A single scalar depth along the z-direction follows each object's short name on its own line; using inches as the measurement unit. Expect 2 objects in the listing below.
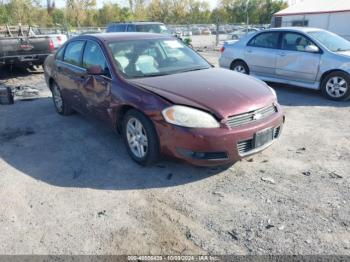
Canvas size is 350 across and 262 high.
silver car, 281.0
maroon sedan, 142.1
